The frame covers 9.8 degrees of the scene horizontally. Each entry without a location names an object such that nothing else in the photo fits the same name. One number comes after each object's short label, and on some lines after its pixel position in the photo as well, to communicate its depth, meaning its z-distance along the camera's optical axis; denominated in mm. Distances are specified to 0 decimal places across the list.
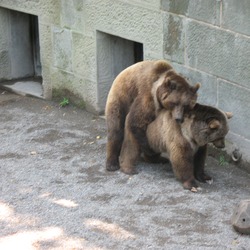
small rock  12663
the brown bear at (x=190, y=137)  14424
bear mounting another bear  14466
